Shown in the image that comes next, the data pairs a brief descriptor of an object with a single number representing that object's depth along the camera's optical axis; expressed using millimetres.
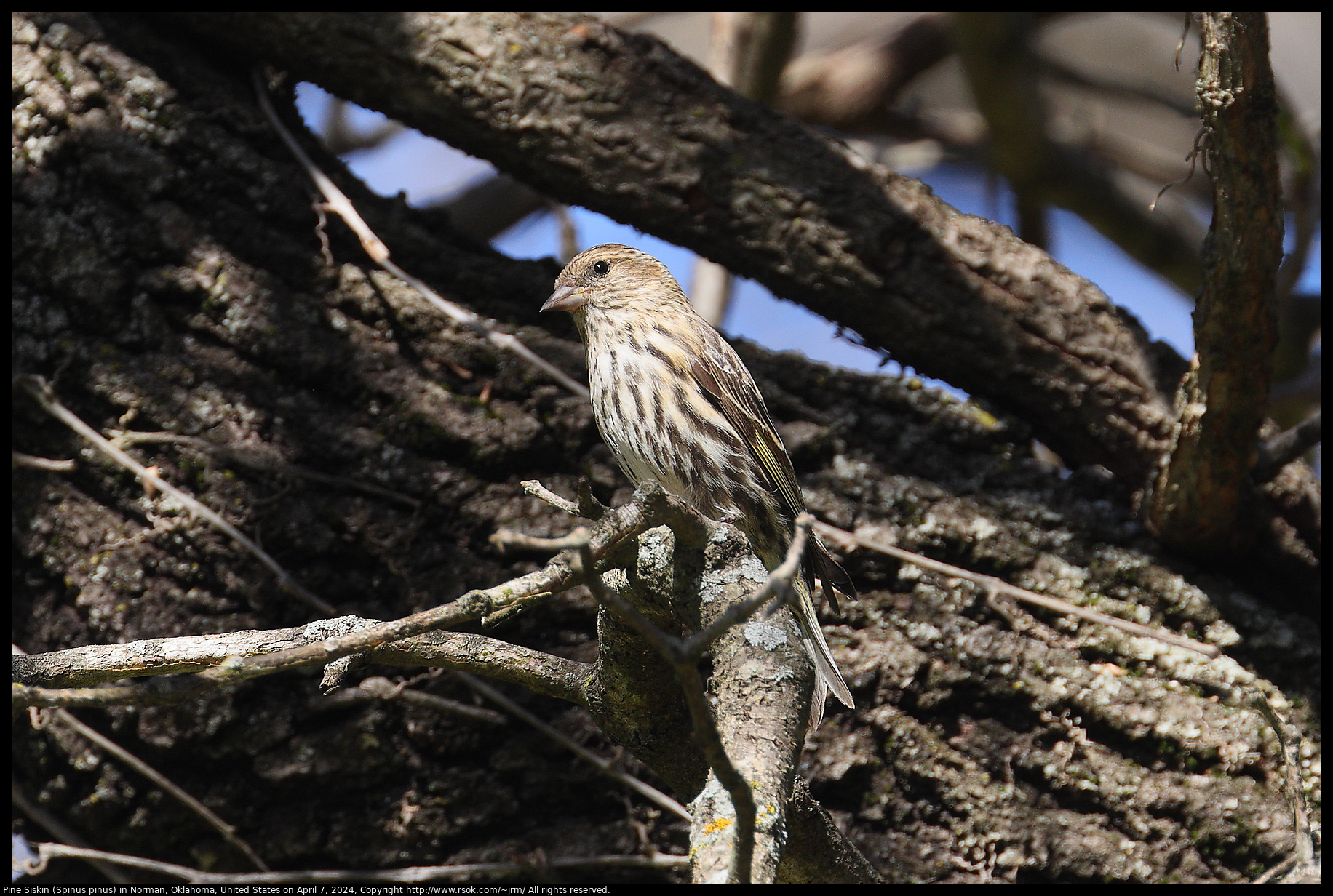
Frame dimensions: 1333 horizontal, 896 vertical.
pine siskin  5398
